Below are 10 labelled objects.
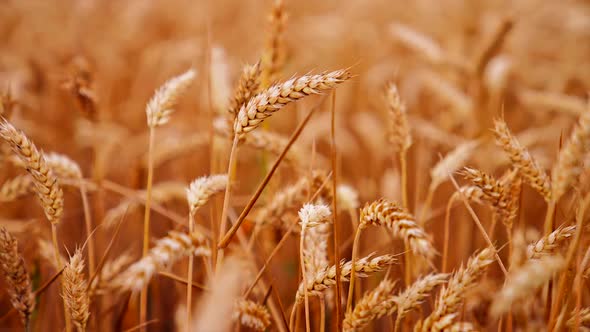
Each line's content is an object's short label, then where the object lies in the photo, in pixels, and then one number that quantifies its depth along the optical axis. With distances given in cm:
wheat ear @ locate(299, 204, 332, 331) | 72
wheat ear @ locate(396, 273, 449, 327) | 77
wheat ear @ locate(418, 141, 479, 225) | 109
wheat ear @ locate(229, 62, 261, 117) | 87
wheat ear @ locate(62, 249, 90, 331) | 76
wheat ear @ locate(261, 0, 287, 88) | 124
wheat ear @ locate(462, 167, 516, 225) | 75
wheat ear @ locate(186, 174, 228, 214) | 79
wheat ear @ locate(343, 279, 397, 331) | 75
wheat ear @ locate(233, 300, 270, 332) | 83
